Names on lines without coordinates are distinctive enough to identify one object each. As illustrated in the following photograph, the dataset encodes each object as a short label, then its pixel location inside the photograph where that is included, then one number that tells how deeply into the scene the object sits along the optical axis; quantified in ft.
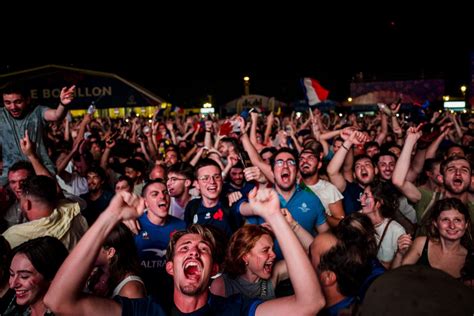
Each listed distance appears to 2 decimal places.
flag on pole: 39.08
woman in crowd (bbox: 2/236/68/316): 8.79
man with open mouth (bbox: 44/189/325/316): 6.95
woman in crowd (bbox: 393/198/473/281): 11.55
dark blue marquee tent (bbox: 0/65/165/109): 75.15
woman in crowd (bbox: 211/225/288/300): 10.68
